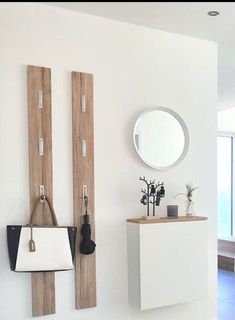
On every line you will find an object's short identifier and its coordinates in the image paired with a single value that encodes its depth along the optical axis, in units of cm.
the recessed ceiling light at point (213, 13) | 279
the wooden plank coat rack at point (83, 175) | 276
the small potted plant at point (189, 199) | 315
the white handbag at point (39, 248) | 245
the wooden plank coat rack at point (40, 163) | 260
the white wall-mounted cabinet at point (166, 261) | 282
